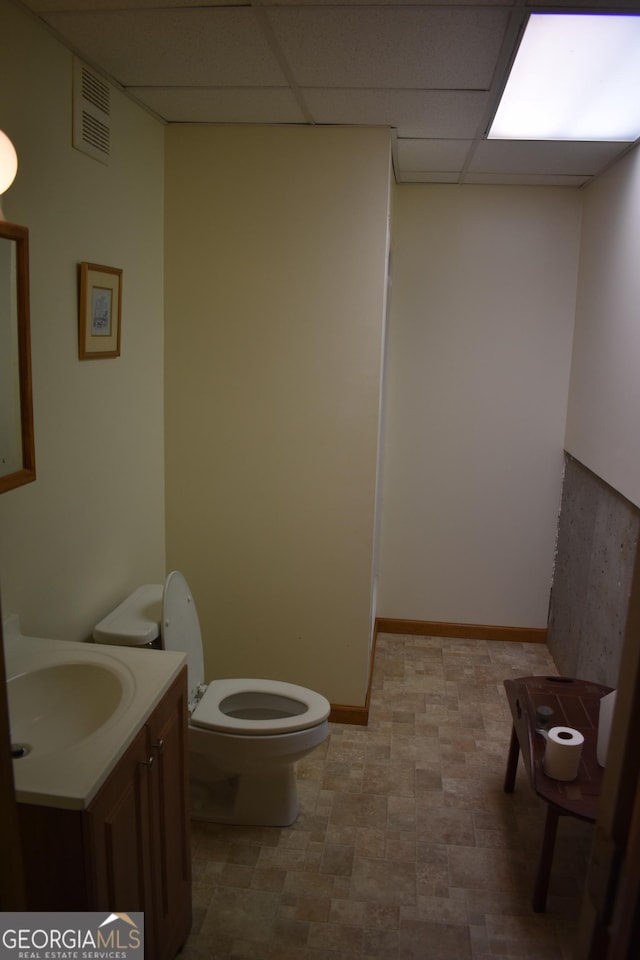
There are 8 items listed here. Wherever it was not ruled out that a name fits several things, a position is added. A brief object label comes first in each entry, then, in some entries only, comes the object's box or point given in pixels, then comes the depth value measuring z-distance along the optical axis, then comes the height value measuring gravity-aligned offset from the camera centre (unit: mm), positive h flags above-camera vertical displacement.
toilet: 2422 -1300
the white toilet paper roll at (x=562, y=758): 2186 -1183
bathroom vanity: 1440 -990
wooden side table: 2131 -1244
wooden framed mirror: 1793 -66
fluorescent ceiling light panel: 1957 +855
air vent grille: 2141 +672
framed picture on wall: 2250 +83
